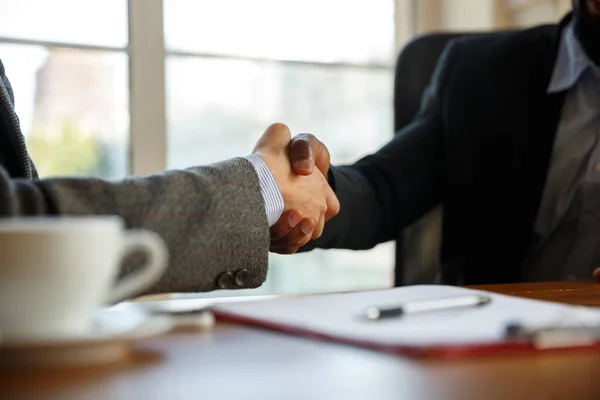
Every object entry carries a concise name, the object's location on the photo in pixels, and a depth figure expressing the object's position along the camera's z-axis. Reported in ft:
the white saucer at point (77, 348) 1.32
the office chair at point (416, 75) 4.89
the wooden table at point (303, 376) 1.17
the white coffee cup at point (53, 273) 1.35
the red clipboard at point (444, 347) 1.40
